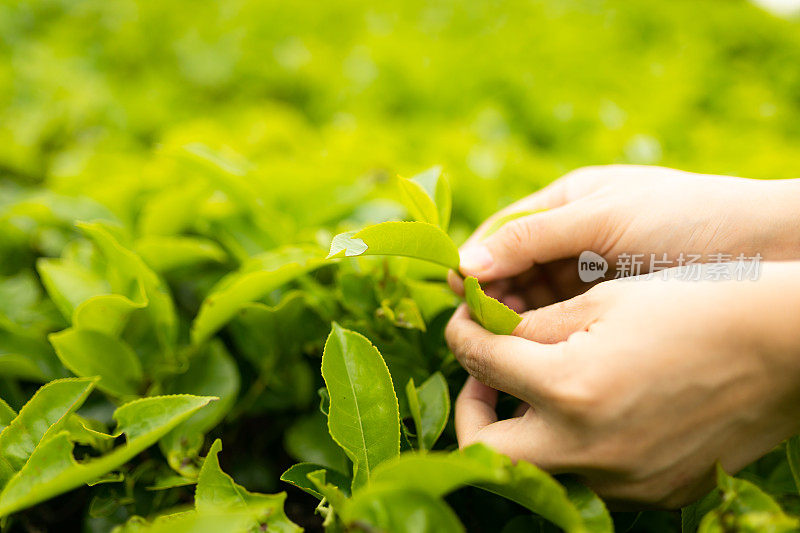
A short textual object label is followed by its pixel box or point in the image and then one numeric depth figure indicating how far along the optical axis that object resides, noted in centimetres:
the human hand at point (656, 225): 48
